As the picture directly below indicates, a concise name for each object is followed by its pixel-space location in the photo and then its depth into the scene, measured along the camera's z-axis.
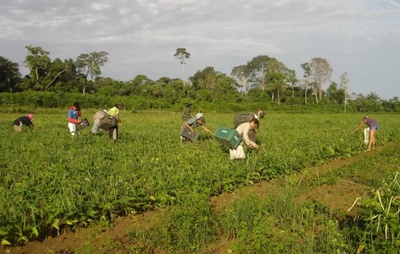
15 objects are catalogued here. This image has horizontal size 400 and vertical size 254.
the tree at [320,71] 75.25
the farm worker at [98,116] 12.97
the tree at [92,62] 57.38
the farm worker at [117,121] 12.79
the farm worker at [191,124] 12.45
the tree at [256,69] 77.25
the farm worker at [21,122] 15.12
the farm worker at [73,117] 13.53
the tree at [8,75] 43.99
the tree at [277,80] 66.25
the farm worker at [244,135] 9.00
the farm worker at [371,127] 13.81
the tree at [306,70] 73.29
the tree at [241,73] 77.00
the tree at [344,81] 70.10
